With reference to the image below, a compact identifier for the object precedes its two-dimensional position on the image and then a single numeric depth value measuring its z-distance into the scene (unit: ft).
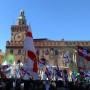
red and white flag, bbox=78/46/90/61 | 98.84
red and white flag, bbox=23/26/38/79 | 63.62
